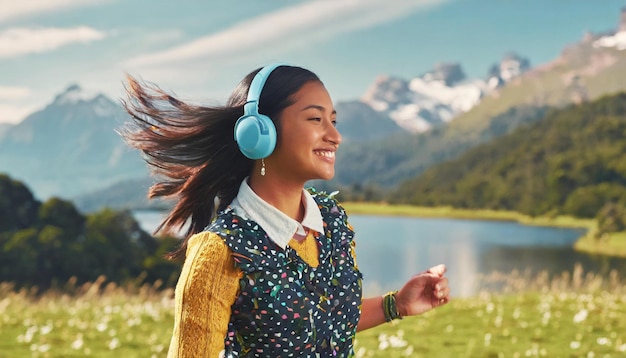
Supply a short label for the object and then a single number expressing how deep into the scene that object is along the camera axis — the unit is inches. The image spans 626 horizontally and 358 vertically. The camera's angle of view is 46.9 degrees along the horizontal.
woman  95.5
